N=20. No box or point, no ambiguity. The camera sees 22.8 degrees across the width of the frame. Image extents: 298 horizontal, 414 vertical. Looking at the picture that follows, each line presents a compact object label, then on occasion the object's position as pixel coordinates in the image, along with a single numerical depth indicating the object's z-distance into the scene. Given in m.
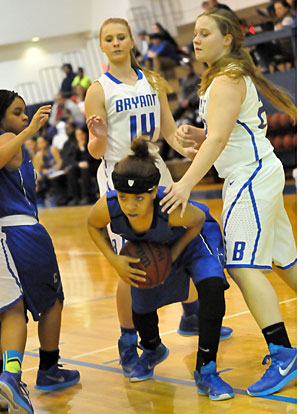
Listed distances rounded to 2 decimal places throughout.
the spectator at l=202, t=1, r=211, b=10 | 14.90
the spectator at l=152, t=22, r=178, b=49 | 16.62
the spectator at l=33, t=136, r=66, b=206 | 16.52
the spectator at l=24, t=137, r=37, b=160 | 18.18
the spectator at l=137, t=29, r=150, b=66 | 17.11
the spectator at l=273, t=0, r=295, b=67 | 12.51
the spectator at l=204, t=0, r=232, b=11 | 14.85
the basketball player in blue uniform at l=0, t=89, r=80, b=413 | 3.28
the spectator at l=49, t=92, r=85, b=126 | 17.42
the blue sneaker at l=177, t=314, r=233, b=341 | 4.38
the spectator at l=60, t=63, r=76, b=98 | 19.48
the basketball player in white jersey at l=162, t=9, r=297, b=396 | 3.19
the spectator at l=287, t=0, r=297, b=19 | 12.52
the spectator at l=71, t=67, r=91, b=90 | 18.34
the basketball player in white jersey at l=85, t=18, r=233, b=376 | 3.83
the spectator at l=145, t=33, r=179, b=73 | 16.56
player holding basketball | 3.14
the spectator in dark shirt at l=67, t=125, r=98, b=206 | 14.48
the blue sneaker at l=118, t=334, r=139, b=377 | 3.71
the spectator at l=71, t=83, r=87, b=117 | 17.32
